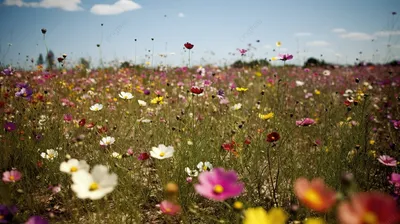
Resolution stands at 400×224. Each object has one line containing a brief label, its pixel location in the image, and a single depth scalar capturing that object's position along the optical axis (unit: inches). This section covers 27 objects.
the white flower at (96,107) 92.4
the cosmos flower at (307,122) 72.5
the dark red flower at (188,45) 108.0
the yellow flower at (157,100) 97.6
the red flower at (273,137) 57.8
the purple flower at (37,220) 40.0
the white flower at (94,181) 37.7
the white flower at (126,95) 97.3
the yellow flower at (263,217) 26.6
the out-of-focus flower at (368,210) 22.1
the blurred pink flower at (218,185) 34.9
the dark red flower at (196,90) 87.2
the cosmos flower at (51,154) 79.8
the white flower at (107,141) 77.5
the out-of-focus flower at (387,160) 73.8
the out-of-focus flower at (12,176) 53.1
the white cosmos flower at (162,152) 62.0
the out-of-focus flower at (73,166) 44.0
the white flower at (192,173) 71.2
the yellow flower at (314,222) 25.0
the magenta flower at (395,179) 54.6
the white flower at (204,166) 72.5
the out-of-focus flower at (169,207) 41.9
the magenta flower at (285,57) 119.3
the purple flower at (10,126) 81.9
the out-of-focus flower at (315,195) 26.5
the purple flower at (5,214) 41.1
